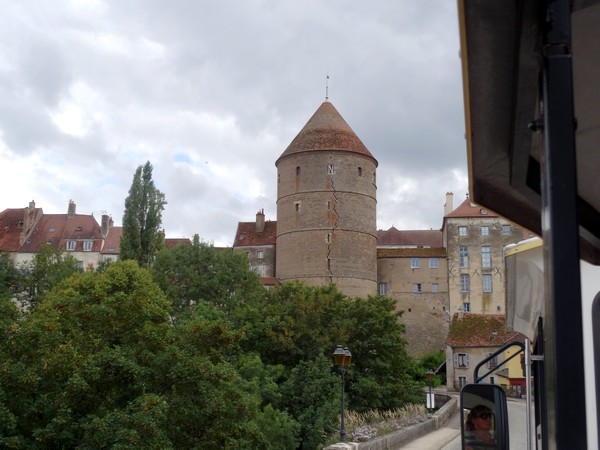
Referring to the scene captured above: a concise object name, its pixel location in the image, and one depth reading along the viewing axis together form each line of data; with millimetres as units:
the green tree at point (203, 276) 45344
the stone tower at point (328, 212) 55719
